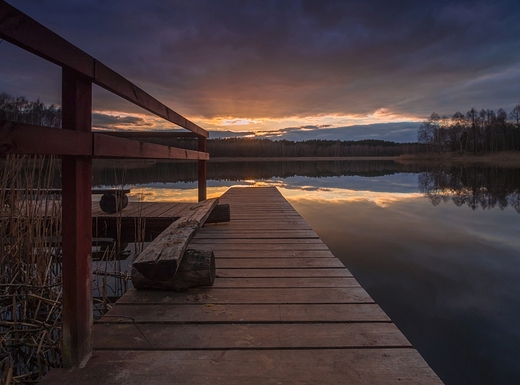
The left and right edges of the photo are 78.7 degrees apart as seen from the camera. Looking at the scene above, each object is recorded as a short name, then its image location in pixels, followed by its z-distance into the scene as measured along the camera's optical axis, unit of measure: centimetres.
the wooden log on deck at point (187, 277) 208
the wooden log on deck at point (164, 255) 182
